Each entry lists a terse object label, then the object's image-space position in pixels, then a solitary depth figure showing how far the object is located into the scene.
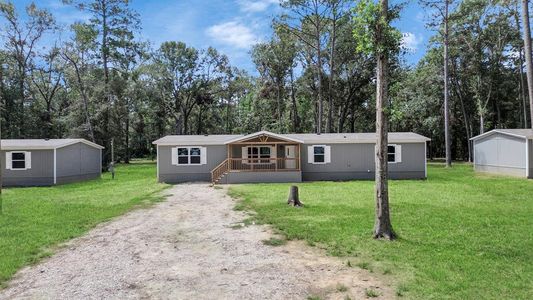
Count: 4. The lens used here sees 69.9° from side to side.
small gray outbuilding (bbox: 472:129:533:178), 20.53
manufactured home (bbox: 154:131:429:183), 21.58
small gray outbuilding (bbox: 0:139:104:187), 20.62
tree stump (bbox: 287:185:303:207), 11.91
